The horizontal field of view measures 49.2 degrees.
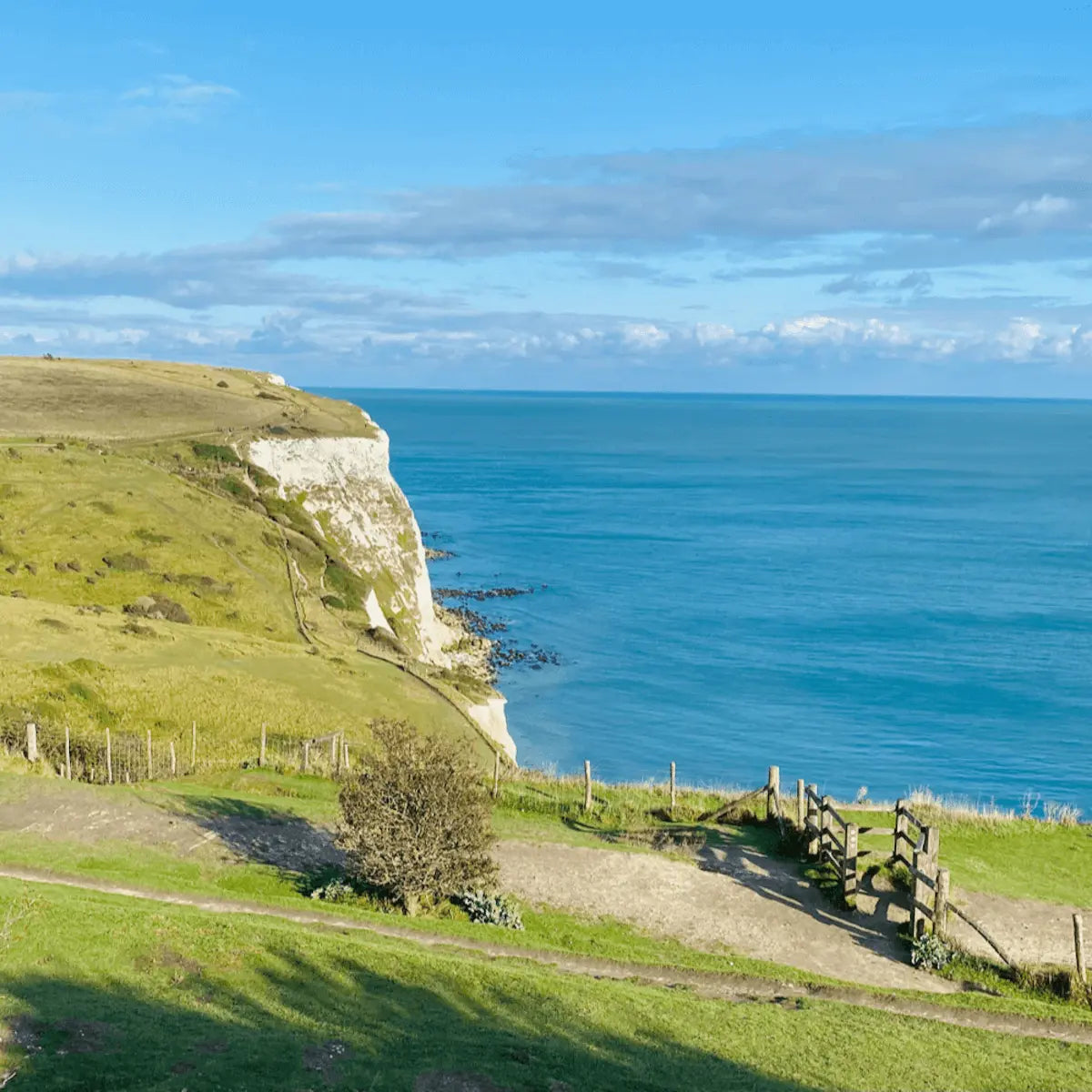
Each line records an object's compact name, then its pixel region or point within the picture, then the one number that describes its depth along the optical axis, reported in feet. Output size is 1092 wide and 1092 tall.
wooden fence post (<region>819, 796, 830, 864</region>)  92.68
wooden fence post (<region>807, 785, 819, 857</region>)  95.25
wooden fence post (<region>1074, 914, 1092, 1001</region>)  73.67
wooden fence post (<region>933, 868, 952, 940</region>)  80.53
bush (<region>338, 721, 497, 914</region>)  78.23
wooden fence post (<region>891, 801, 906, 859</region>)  89.45
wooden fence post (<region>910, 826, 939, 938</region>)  81.46
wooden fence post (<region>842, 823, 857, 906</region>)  86.38
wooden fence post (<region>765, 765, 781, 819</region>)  101.86
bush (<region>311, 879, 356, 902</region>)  80.28
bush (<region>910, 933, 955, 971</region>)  77.77
